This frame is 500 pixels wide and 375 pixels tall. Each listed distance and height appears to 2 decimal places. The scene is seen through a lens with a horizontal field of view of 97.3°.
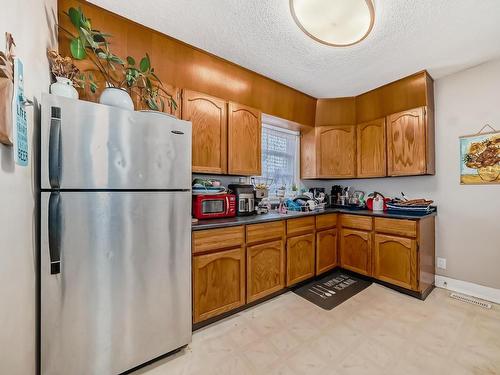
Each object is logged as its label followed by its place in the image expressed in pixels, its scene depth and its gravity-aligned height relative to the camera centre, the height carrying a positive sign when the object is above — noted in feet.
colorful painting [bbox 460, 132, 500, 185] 7.55 +0.97
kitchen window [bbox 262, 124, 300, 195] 10.64 +1.57
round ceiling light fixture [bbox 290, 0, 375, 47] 4.39 +3.57
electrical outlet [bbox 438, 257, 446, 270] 8.63 -3.03
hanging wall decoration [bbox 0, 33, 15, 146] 2.38 +1.13
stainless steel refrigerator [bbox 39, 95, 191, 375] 3.86 -0.94
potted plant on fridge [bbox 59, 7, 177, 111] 4.82 +3.11
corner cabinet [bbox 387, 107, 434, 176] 8.38 +1.71
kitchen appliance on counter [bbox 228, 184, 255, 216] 7.94 -0.38
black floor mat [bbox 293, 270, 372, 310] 7.66 -3.90
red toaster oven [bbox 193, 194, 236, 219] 6.85 -0.59
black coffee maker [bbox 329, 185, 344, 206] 11.68 -0.32
